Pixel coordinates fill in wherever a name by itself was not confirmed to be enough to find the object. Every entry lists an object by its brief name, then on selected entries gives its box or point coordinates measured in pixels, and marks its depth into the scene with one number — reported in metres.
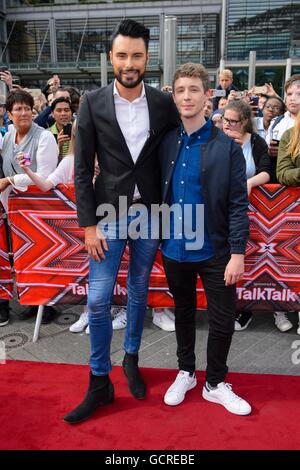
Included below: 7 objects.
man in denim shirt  2.16
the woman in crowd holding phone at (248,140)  2.94
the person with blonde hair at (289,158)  2.89
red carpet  2.16
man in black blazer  2.15
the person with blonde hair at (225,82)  6.58
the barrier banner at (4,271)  3.40
